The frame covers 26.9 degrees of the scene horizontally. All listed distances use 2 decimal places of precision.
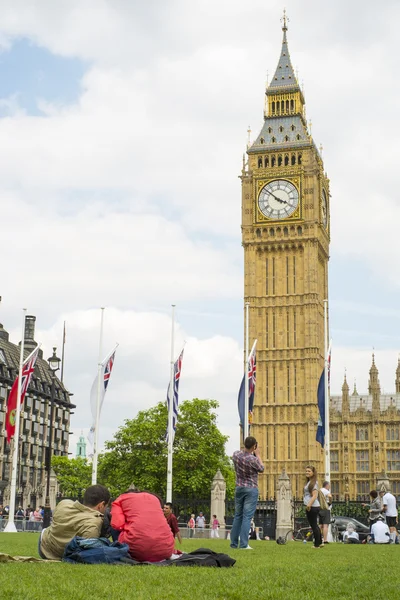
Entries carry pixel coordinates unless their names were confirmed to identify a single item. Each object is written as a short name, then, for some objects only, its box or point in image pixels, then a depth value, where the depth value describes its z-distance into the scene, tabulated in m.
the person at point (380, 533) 21.03
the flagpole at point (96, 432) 31.82
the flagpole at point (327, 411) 32.59
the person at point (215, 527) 34.53
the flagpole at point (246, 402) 30.77
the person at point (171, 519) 16.64
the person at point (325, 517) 17.25
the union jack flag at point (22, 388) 32.19
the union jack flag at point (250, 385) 31.27
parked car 31.99
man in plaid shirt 14.37
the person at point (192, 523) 37.88
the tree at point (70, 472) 73.88
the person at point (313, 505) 16.44
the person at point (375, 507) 22.60
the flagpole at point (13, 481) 31.64
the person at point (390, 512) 22.21
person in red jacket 9.46
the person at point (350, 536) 23.09
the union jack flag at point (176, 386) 32.28
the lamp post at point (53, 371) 33.02
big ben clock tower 73.75
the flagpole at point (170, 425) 32.31
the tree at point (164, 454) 61.44
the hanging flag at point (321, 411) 32.84
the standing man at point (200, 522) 36.41
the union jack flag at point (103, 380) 32.12
